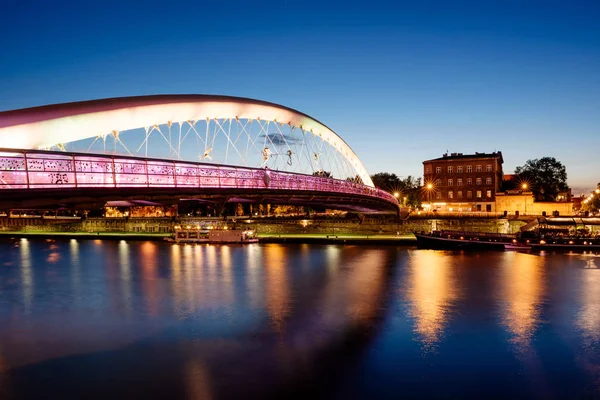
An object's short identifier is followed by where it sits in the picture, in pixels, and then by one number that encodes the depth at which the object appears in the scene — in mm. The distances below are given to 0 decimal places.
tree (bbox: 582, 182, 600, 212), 90000
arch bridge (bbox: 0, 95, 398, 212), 14945
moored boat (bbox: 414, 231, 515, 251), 46125
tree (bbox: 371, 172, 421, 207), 101931
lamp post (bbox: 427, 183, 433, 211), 84412
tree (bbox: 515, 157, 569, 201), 89500
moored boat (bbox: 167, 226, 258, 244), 52906
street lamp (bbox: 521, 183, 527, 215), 74662
